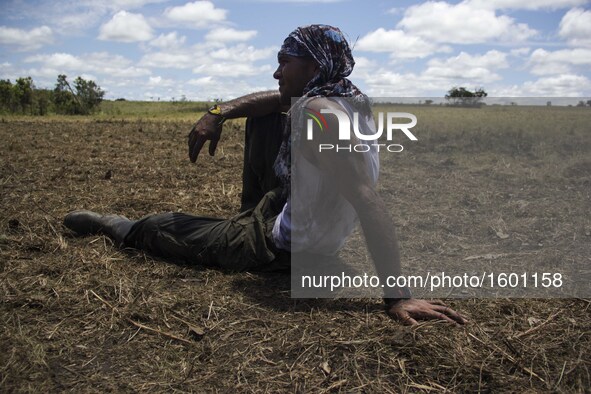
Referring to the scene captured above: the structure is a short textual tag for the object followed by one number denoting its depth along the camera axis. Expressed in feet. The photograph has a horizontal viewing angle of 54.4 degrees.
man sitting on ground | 6.70
